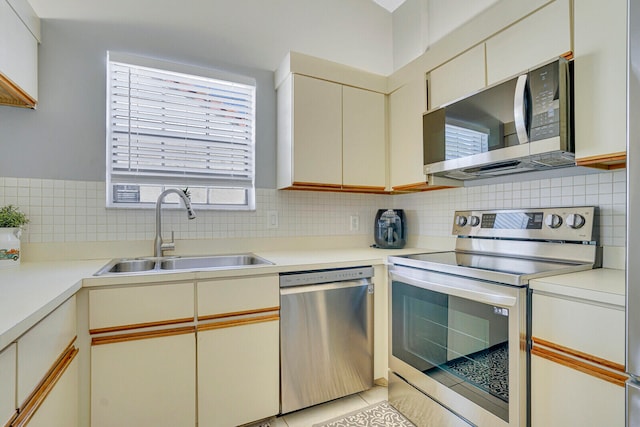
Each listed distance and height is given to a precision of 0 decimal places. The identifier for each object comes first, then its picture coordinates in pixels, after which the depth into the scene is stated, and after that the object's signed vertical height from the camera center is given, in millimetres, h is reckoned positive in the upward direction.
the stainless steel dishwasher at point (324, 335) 1642 -652
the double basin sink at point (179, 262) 1768 -284
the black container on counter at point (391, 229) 2367 -114
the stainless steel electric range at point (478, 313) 1225 -444
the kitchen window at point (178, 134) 1916 +515
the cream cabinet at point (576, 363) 985 -497
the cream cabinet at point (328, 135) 2059 +530
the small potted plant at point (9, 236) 1511 -106
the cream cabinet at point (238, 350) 1468 -647
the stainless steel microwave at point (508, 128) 1331 +406
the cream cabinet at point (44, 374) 771 -458
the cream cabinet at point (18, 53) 1376 +748
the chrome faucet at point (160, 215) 1867 -12
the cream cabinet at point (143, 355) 1306 -599
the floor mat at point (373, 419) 1659 -1084
